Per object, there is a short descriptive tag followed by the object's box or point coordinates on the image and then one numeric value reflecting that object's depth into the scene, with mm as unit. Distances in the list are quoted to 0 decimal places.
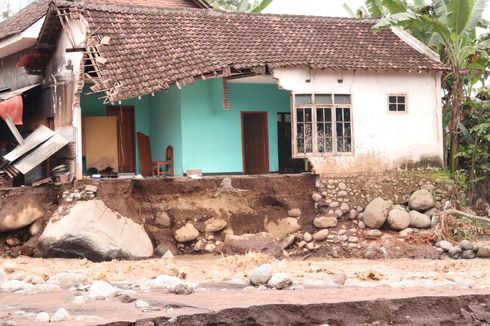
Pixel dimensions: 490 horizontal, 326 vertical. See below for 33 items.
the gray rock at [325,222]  20969
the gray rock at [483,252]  20141
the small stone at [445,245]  20312
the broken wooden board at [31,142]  19328
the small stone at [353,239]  20812
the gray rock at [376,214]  21016
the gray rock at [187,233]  19922
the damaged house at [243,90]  19812
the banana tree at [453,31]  21453
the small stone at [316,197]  21094
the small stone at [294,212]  21047
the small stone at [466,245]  20281
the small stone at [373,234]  20859
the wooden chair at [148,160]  21641
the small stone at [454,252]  20125
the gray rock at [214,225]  20219
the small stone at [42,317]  9906
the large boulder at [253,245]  18884
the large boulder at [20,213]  18417
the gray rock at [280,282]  12859
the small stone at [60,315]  9963
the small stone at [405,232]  20906
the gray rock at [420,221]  21141
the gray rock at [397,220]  20984
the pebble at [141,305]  10810
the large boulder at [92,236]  17812
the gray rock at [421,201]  21500
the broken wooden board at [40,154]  19109
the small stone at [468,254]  20109
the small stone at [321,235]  20891
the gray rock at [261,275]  13203
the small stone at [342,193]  21266
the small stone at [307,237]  20859
